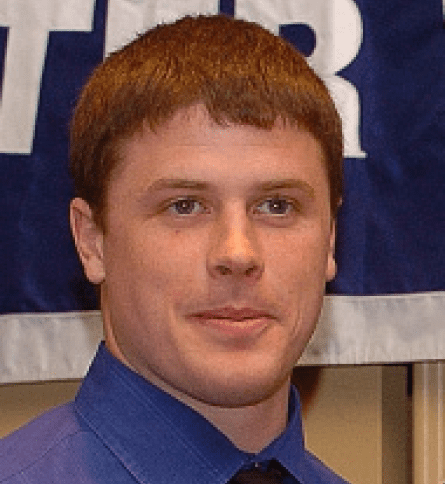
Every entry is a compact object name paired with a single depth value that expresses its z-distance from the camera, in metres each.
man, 1.66
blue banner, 2.14
